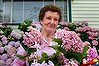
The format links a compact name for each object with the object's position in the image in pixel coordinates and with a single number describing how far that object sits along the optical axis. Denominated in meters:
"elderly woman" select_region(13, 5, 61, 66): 1.74
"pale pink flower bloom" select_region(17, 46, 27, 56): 1.37
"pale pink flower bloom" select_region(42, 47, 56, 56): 1.29
